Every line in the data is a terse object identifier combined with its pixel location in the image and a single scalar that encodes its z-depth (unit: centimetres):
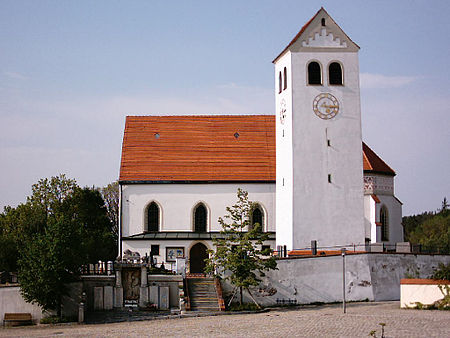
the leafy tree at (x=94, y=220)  5766
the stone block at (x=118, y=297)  3891
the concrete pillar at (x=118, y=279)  3906
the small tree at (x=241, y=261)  3638
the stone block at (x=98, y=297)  3866
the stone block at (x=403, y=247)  4016
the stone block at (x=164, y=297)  3853
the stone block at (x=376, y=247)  3966
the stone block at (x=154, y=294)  3875
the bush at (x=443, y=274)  3341
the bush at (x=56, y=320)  3559
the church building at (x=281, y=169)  4306
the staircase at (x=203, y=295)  3566
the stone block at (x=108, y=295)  3881
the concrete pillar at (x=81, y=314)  3497
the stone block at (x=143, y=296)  3859
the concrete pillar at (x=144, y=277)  3903
